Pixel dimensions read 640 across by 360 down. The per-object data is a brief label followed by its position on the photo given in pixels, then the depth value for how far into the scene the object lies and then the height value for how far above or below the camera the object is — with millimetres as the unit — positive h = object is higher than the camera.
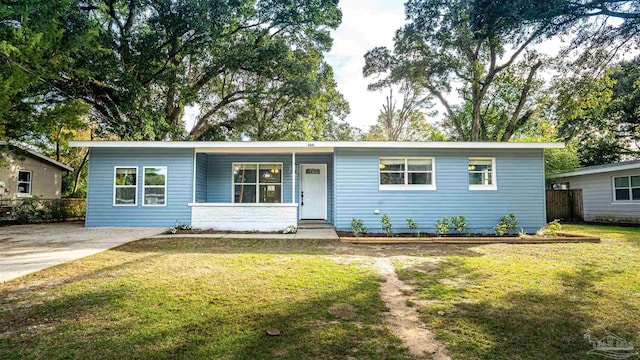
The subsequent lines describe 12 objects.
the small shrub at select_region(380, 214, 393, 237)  9128 -782
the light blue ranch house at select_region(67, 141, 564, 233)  9695 +392
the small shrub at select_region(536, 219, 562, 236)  8875 -938
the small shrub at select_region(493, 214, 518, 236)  9306 -815
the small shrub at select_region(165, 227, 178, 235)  9242 -924
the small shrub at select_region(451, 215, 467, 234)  9336 -745
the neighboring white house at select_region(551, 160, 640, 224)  12844 +247
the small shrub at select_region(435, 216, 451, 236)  9086 -808
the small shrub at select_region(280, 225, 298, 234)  9495 -937
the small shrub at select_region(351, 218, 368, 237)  9070 -828
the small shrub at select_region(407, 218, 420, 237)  9523 -809
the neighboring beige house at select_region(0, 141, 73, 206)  13961 +1080
